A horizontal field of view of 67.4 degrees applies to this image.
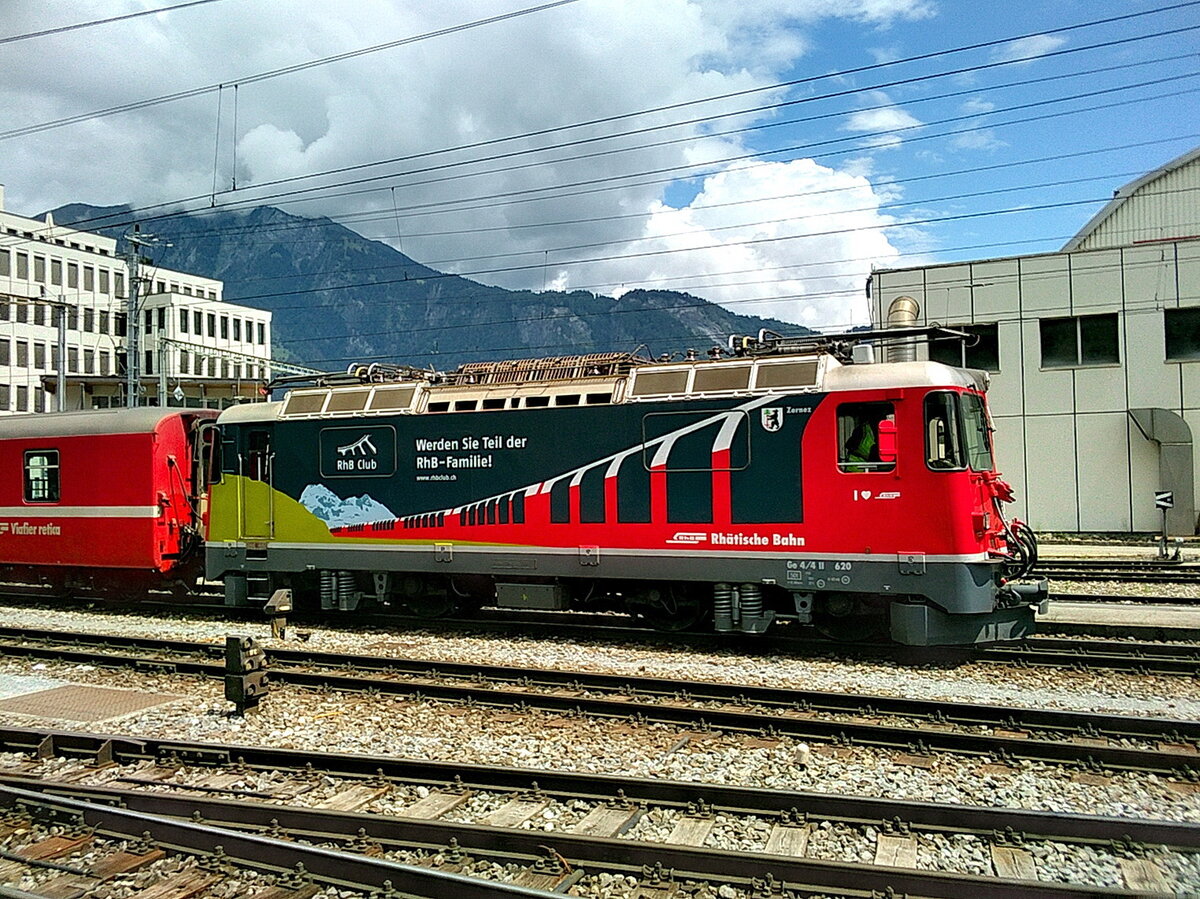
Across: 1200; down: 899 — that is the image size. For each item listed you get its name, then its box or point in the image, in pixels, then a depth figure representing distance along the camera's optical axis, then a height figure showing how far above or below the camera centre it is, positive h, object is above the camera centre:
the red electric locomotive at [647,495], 10.87 -0.36
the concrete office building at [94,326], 61.42 +12.43
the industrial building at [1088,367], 26.33 +2.78
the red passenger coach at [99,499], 16.34 -0.35
